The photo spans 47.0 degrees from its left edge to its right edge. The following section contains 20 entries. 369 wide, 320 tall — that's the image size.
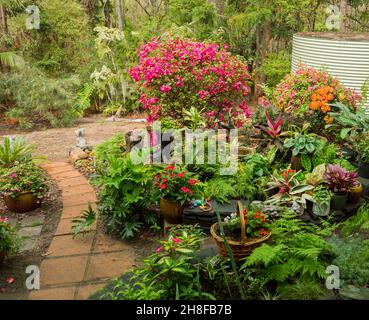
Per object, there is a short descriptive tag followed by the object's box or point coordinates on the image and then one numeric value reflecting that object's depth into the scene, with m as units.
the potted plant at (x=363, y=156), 4.62
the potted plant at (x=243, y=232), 3.17
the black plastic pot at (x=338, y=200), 4.11
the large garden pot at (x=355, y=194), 4.23
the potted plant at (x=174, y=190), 4.18
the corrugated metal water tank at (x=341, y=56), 6.96
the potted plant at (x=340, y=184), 4.12
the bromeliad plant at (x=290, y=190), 4.09
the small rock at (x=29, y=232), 4.43
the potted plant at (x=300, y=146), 4.75
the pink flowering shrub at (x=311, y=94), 5.45
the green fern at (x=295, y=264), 2.81
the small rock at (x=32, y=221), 4.67
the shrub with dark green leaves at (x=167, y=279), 2.76
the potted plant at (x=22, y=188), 4.79
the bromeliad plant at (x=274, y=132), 5.11
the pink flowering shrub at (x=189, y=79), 5.59
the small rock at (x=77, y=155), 6.48
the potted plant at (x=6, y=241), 3.74
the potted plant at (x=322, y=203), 3.99
